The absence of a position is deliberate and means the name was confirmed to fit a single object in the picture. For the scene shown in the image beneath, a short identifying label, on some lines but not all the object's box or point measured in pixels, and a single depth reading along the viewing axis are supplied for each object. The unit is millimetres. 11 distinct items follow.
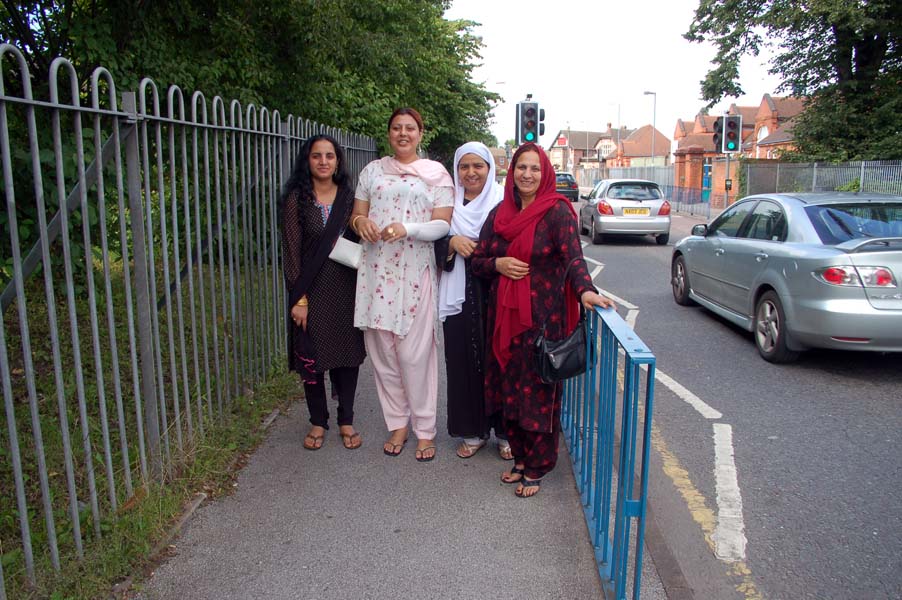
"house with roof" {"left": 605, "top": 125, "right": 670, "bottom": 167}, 103744
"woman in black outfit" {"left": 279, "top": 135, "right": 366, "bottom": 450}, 4172
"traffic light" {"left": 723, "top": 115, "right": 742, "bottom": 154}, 20750
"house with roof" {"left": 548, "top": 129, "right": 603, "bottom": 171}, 133562
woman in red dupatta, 3529
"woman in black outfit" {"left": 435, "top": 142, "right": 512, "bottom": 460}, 3965
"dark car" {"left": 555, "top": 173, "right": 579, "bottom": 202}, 31897
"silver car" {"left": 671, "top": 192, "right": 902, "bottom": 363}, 5629
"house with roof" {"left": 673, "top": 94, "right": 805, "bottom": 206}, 39719
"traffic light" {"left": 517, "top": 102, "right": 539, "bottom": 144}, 17406
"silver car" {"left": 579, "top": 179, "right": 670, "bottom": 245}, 17094
